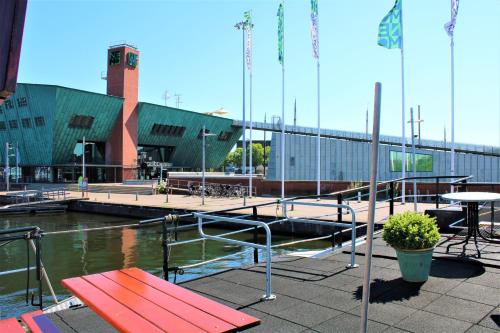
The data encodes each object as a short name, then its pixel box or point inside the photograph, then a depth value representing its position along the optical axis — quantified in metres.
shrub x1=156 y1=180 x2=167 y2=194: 36.70
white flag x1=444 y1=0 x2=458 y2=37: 18.17
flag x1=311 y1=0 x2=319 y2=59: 23.84
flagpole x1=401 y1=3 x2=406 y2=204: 20.86
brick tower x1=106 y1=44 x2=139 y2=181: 51.47
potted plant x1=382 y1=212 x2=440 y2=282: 4.89
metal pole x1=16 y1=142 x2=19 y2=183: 46.74
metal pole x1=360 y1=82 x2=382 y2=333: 2.02
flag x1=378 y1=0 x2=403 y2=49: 19.20
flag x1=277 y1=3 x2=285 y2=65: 25.17
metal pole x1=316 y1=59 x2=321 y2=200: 24.12
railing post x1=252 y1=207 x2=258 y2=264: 7.15
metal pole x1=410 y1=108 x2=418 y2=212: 27.91
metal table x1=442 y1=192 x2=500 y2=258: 5.91
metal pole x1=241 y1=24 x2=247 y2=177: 31.07
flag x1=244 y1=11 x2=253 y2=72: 29.51
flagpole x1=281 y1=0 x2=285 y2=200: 26.23
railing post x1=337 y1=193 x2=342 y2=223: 9.52
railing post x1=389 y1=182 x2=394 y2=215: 9.66
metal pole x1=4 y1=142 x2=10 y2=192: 43.58
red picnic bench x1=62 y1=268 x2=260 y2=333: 2.81
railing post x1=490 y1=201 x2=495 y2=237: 7.17
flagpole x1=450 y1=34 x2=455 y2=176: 19.25
